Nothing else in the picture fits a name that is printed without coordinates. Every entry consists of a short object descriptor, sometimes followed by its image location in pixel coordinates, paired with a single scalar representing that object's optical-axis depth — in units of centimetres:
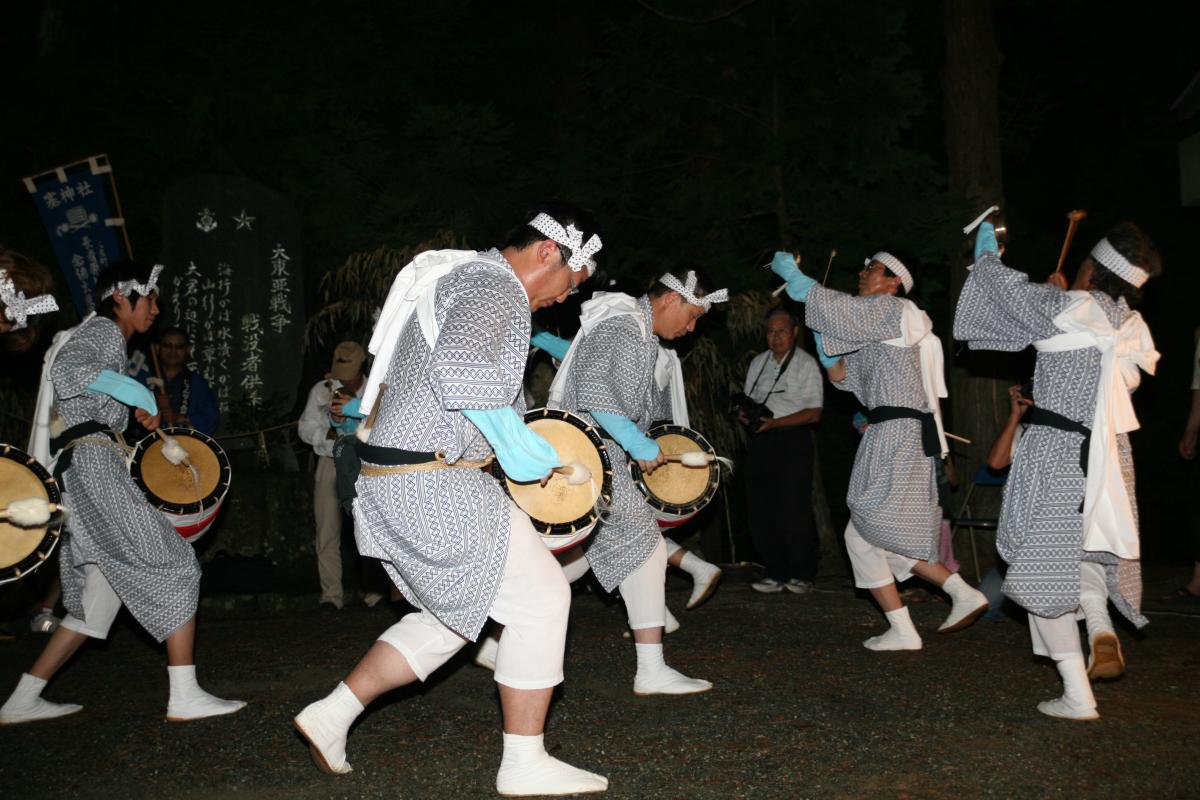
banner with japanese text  818
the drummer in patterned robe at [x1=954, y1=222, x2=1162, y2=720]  396
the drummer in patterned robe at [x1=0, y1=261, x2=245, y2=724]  423
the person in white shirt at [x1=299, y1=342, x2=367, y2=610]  710
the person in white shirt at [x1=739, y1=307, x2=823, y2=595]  727
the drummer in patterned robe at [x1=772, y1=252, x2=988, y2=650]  515
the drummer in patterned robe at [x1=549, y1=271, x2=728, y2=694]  436
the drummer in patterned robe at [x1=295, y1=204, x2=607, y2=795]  304
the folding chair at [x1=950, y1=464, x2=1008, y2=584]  662
